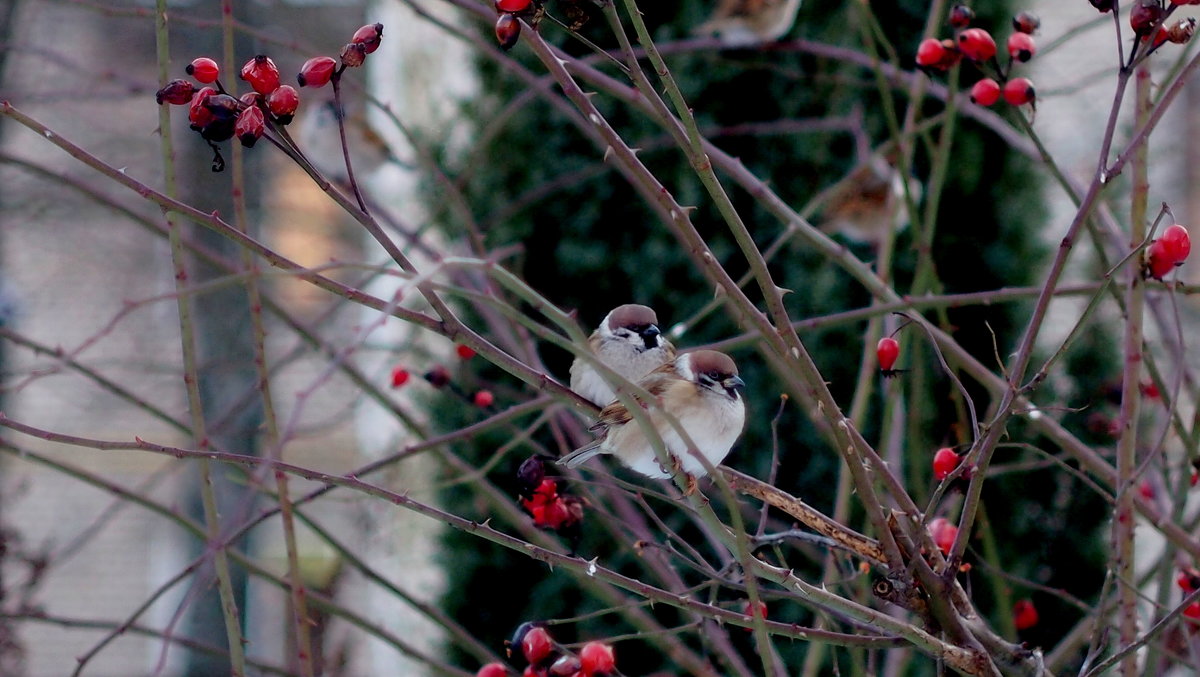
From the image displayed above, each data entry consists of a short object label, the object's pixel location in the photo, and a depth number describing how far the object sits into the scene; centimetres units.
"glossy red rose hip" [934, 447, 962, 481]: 810
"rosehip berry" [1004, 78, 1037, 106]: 812
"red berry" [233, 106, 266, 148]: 792
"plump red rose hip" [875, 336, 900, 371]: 810
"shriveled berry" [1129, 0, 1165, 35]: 799
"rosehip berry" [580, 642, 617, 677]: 807
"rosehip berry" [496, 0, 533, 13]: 795
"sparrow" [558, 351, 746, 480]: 819
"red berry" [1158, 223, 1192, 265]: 804
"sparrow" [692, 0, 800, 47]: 875
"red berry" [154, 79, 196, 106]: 796
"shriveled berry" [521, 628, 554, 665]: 807
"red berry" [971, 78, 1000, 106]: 819
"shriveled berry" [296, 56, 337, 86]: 796
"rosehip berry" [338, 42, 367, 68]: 795
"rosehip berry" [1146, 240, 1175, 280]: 805
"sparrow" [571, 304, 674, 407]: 846
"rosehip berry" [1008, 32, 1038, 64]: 813
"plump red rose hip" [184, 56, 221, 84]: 797
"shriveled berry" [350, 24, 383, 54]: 796
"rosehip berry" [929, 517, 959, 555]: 815
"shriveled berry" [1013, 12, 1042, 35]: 814
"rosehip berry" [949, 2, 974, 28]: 815
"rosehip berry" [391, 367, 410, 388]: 838
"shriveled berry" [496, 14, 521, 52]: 794
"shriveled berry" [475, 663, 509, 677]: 816
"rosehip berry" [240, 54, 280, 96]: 794
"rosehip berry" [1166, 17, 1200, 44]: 802
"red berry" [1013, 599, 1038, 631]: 833
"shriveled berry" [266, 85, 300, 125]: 794
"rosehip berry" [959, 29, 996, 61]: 813
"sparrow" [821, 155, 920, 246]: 955
